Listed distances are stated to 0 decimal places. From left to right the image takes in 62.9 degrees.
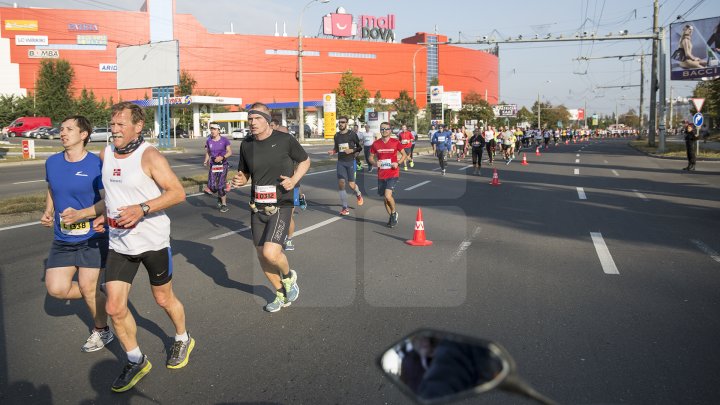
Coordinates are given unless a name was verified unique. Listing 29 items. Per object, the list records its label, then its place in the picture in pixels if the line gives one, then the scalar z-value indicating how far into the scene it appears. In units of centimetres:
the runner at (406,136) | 2438
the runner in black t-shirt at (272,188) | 573
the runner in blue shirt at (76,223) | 462
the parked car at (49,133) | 5625
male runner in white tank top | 414
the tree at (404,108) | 8562
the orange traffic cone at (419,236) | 903
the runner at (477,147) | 2314
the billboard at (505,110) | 11402
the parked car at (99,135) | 5109
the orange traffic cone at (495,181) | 1832
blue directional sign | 2787
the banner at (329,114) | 4325
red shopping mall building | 9275
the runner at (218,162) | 1288
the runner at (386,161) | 1103
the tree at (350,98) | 6700
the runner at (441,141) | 2291
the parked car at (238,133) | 6481
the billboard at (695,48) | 3503
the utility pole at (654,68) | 3800
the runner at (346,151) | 1283
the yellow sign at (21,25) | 9275
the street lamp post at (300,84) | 3732
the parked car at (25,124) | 6044
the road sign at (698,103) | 2969
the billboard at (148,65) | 4162
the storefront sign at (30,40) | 9169
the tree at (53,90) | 6994
